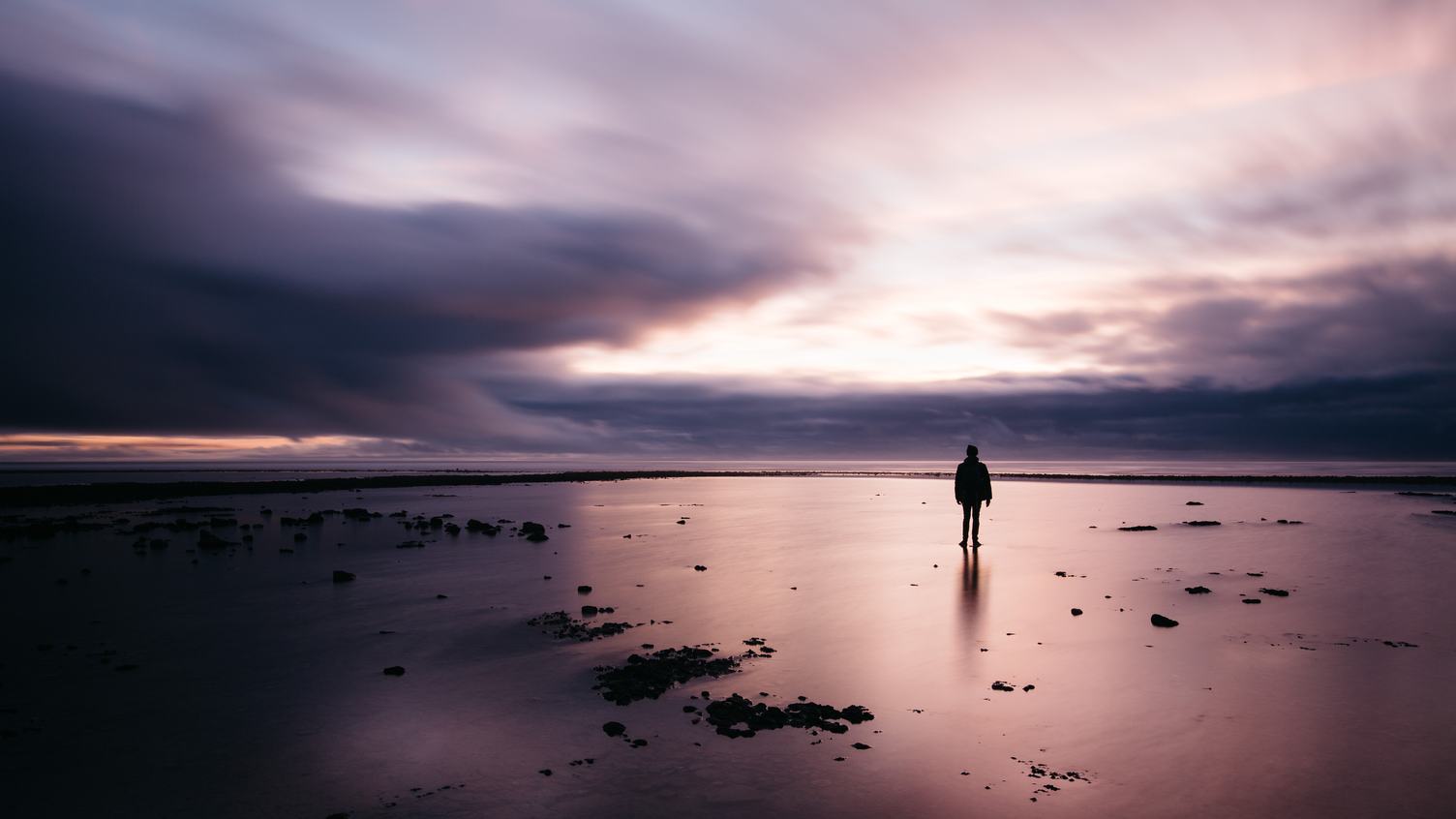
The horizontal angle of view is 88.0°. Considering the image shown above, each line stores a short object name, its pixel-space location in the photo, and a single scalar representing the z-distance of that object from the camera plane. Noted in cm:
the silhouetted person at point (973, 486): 2448
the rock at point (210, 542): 2619
